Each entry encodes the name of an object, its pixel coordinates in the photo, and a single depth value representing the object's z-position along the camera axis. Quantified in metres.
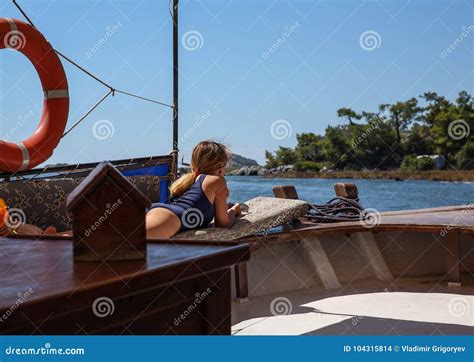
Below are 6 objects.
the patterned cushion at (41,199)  3.58
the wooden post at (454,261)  3.60
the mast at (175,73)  4.93
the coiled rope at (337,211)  4.06
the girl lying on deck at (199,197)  3.02
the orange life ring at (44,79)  4.45
